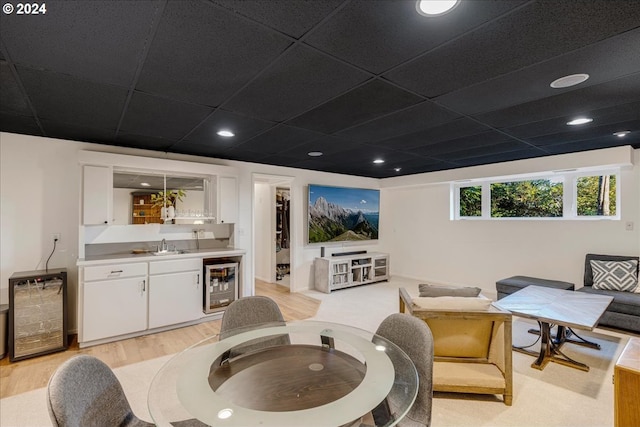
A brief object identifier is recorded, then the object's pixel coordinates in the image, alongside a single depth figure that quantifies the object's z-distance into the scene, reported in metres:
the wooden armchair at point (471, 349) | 2.28
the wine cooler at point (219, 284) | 4.14
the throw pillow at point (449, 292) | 2.62
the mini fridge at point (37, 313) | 2.94
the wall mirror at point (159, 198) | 3.85
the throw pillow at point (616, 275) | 3.79
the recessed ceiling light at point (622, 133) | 3.23
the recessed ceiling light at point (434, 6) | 1.25
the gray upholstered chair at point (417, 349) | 1.55
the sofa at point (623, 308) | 3.44
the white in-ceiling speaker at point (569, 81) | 1.94
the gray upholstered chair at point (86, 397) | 1.09
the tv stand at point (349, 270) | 5.68
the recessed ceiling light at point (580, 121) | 2.78
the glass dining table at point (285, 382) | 1.21
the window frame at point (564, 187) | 4.35
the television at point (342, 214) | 5.94
